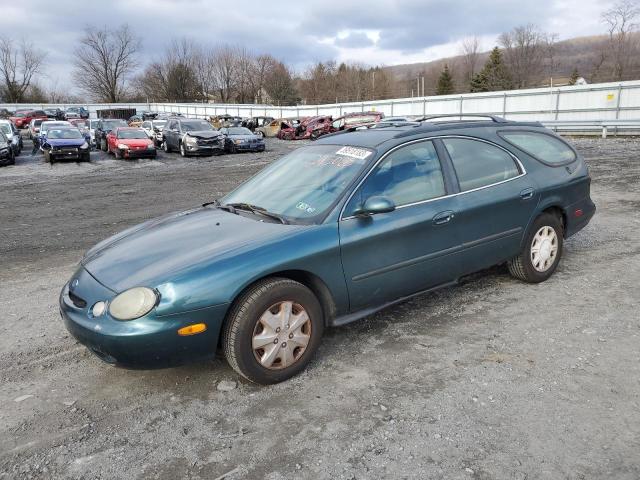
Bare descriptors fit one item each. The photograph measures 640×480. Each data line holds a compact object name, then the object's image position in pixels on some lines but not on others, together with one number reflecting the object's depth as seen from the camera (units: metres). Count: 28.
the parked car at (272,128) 36.11
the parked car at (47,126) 22.60
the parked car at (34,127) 30.96
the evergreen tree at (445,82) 68.88
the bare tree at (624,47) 58.81
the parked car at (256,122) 39.62
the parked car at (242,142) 23.89
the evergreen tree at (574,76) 61.69
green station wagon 2.97
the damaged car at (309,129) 31.44
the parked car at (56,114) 52.57
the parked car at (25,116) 48.55
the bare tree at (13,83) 80.88
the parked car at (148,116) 46.92
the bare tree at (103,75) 88.44
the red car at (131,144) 21.66
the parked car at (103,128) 25.64
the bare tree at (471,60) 87.97
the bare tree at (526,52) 74.38
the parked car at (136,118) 44.95
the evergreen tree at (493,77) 59.72
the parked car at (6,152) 19.20
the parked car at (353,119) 26.55
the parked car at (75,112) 52.17
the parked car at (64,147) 20.45
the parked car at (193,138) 22.56
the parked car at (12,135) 21.09
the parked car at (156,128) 27.55
